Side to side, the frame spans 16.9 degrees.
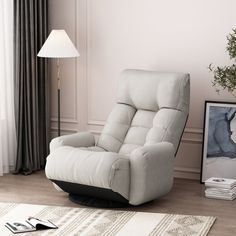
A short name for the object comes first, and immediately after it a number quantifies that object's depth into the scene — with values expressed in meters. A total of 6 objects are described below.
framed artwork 7.13
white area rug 5.62
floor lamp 7.22
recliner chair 6.09
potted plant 6.52
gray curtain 7.58
